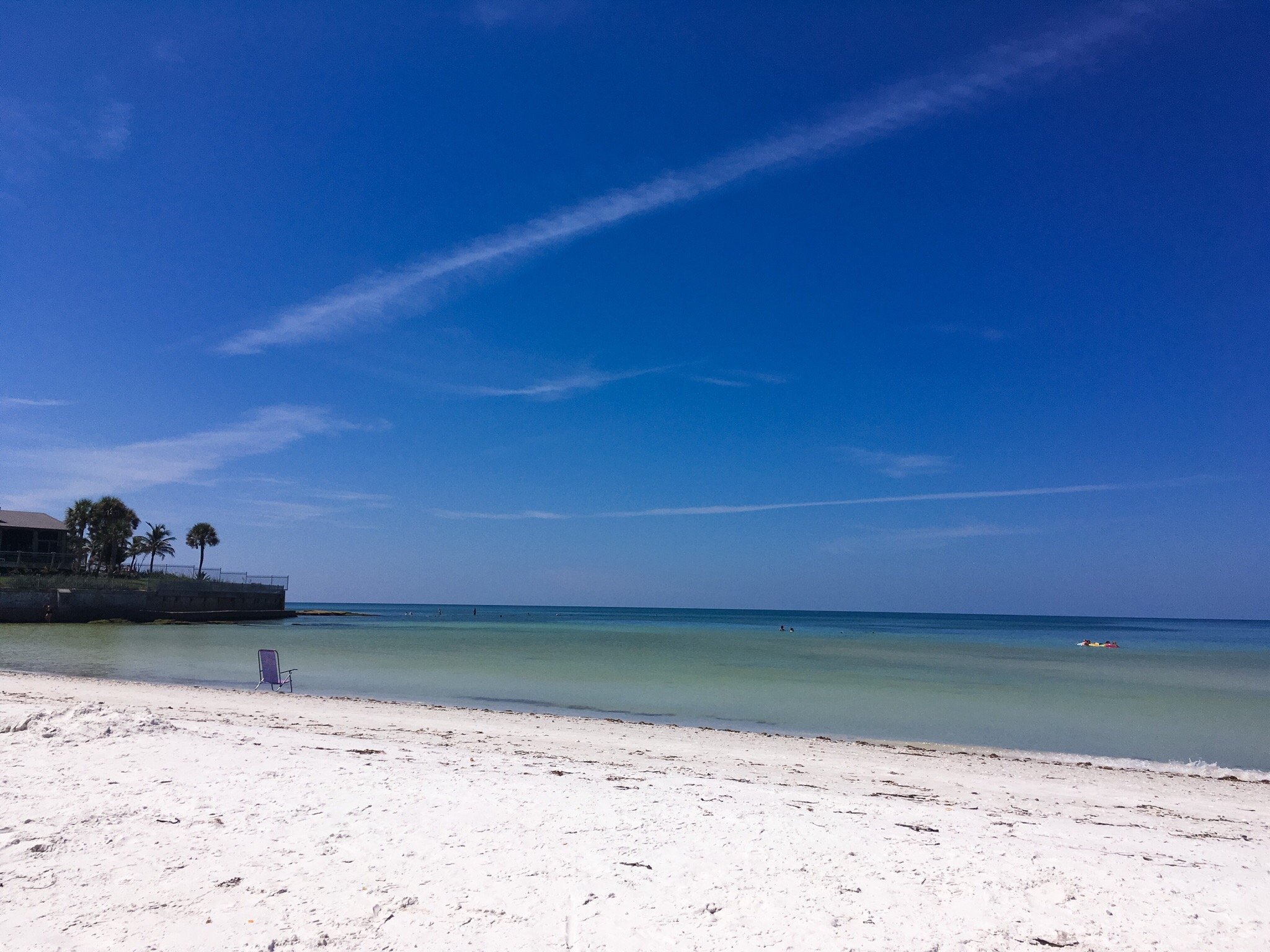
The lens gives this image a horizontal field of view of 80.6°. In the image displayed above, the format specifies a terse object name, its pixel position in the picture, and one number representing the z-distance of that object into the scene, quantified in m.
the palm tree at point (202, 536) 75.75
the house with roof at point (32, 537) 51.91
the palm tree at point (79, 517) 63.78
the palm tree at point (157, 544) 73.56
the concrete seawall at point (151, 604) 43.18
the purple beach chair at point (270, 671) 18.28
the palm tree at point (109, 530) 63.06
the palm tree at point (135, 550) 71.14
